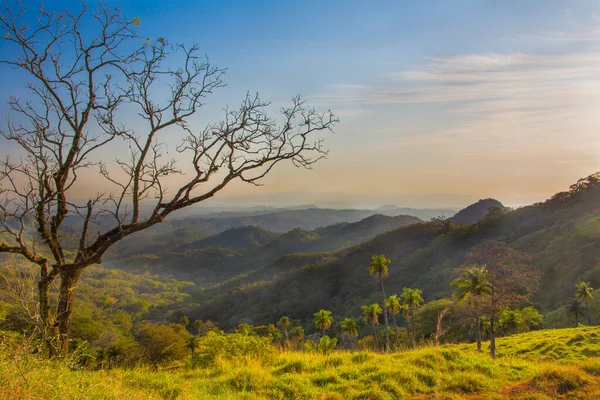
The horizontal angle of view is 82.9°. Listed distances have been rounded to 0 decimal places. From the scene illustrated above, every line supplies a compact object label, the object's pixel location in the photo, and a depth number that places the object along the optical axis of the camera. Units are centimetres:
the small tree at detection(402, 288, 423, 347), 4468
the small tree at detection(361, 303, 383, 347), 4834
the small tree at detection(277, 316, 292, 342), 7022
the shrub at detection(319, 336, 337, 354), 967
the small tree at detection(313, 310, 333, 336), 5516
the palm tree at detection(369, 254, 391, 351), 4738
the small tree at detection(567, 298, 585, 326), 4753
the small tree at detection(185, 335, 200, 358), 4548
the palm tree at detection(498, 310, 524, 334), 4575
